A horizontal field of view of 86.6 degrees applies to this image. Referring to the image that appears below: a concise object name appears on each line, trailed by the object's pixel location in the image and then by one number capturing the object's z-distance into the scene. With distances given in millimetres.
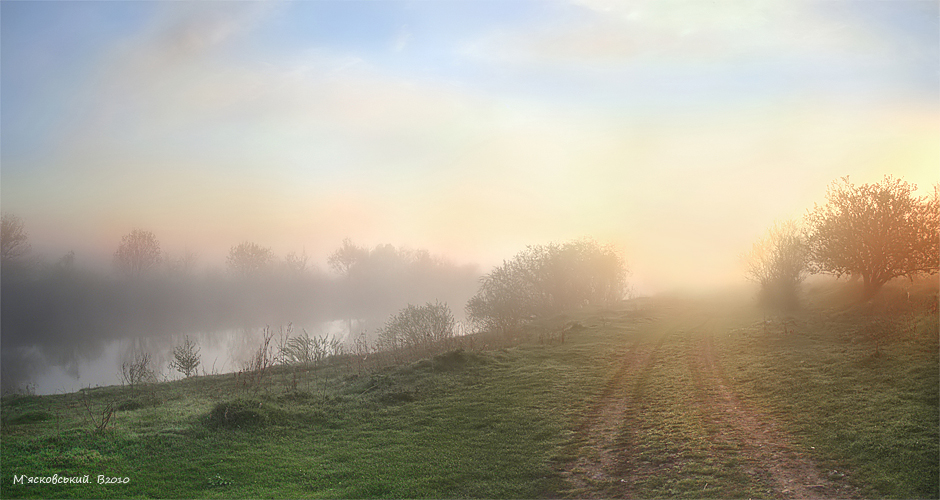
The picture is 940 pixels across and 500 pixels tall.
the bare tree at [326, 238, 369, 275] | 111938
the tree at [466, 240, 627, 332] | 58094
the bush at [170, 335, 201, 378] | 34062
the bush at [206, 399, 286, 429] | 17016
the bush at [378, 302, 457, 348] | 41812
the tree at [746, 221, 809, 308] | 40906
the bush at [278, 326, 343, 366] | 33062
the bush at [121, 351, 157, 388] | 28428
